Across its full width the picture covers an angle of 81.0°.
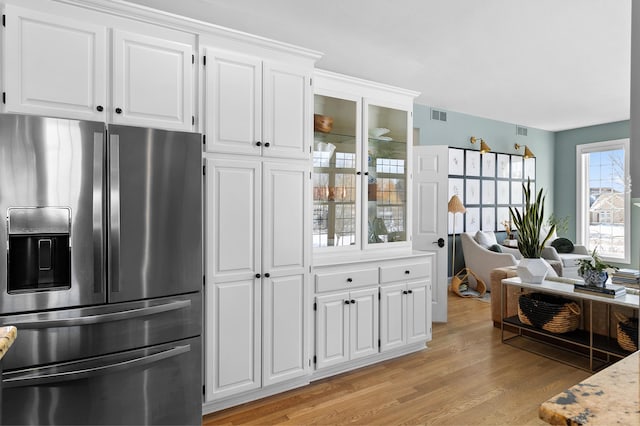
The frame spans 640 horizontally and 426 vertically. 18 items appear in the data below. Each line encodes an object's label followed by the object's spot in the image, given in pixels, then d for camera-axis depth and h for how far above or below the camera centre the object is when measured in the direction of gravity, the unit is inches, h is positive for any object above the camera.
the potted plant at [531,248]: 134.8 -13.4
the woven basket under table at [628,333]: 106.7 -35.1
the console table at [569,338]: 114.9 -41.8
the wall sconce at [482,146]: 245.0 +42.8
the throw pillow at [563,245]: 244.5 -22.1
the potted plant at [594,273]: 120.2 -19.9
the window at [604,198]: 261.9 +9.8
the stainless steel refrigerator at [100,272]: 68.4 -12.5
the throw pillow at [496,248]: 219.8 -21.5
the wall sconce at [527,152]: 270.1 +43.1
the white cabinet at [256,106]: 91.8 +27.4
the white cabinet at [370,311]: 110.1 -31.8
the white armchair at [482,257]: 208.7 -26.5
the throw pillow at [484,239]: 226.8 -17.0
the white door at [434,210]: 168.1 +0.6
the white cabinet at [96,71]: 71.9 +29.1
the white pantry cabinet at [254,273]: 91.6 -16.3
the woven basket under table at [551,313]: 125.3 -34.8
